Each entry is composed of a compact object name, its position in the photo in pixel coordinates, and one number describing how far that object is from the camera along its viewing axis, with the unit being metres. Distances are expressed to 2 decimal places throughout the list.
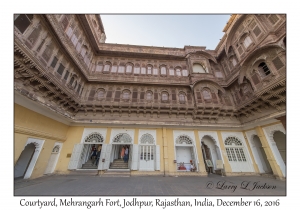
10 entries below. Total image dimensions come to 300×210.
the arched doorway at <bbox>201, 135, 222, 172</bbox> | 10.53
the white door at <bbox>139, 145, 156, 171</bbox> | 9.08
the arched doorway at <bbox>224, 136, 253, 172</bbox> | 9.62
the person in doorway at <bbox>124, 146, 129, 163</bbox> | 11.15
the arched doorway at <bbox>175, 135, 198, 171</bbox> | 10.07
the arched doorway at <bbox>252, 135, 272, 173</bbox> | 9.56
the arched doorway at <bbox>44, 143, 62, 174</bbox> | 8.15
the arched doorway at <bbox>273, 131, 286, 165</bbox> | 9.39
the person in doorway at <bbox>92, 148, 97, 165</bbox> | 11.12
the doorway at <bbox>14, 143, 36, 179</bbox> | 6.99
